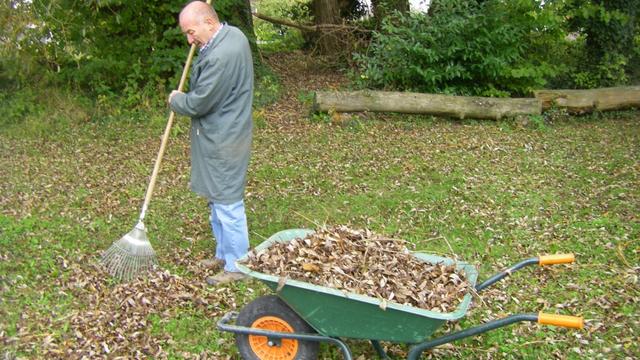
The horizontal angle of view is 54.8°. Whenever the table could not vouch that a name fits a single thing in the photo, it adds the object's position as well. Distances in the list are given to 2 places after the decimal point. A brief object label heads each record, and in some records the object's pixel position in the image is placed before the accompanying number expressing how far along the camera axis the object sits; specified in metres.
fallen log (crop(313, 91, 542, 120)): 9.07
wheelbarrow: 3.03
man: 4.04
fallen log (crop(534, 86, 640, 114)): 9.67
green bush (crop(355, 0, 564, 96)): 9.39
